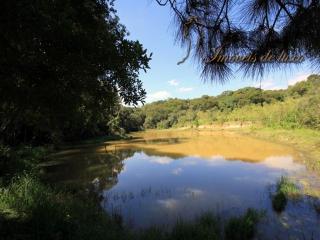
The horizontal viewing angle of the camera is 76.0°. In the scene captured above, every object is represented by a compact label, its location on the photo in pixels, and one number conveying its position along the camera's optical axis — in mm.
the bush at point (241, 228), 4475
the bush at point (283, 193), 5965
